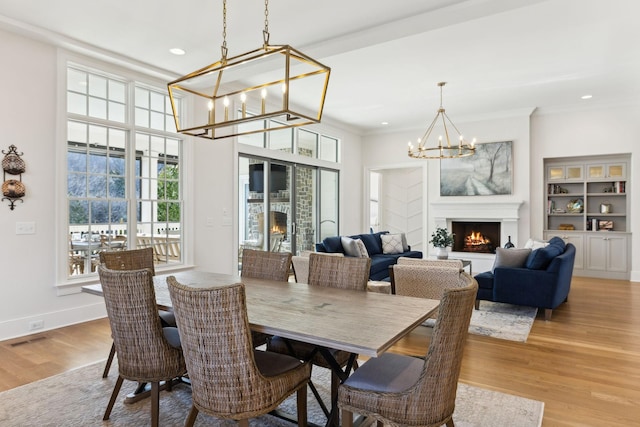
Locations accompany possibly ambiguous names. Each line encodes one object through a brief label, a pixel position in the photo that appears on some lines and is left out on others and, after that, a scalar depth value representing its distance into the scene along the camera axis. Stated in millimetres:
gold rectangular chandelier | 4626
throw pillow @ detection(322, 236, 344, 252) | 5986
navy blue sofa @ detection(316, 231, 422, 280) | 5969
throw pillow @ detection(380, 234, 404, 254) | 6986
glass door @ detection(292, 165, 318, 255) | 7465
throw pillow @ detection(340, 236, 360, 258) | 5906
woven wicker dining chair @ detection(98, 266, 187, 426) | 2021
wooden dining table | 1615
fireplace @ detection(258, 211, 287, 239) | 6629
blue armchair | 4340
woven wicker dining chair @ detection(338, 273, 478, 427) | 1558
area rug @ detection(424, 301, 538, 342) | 3943
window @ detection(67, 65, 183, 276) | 4359
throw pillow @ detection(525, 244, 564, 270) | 4434
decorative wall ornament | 3775
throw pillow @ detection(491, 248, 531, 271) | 4652
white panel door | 9320
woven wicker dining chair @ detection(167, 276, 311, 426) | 1591
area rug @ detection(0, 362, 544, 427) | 2301
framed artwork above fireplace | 7484
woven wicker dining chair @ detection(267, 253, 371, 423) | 2312
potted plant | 6309
